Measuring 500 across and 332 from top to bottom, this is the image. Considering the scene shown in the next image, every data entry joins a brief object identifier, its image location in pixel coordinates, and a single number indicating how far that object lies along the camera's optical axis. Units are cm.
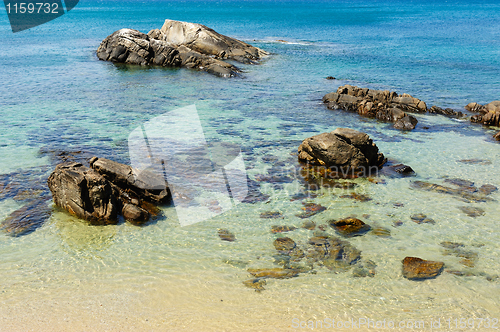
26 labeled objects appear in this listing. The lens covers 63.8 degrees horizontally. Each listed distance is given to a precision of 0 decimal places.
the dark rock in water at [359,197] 1259
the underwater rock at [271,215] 1145
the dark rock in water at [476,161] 1534
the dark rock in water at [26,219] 1038
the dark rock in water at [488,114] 2048
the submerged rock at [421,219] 1123
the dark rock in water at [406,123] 2005
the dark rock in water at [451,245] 1012
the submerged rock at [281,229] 1073
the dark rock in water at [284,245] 988
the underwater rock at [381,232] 1062
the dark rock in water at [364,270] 898
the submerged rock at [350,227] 1062
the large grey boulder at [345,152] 1451
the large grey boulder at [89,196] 1087
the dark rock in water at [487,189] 1290
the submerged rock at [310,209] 1159
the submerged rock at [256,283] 848
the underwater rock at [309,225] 1092
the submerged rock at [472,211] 1159
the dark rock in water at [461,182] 1341
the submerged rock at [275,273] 888
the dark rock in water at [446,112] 2227
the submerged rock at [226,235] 1040
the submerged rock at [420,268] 897
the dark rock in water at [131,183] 1191
